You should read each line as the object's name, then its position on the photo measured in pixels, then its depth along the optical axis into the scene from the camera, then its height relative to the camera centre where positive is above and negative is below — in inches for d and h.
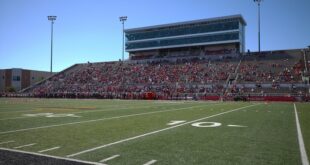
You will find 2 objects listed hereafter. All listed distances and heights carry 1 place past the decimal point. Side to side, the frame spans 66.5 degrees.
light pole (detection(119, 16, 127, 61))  2180.0 +644.6
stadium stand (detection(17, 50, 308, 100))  1341.2 +68.1
